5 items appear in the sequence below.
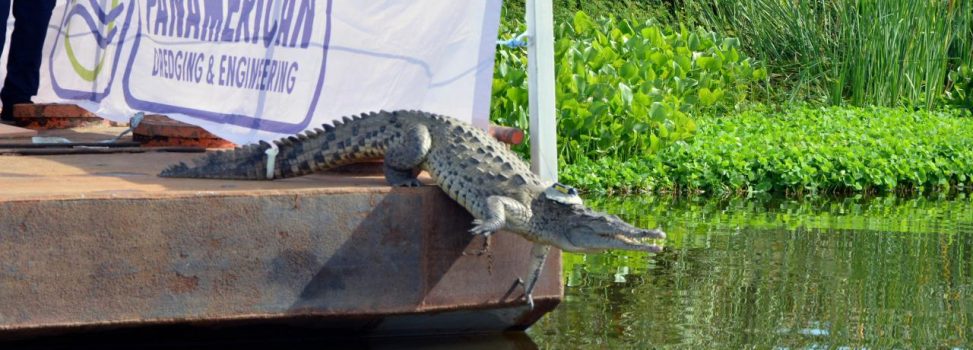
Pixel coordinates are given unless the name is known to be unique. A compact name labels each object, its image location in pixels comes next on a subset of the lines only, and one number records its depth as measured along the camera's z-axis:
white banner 9.91
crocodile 8.66
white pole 9.47
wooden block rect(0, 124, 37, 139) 13.29
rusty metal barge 8.10
